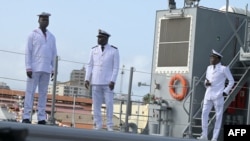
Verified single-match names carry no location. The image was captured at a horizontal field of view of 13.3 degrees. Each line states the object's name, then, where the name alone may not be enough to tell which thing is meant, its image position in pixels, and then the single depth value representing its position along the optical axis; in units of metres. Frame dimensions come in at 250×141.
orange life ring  20.01
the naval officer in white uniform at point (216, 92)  16.93
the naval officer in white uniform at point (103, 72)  14.73
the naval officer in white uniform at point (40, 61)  13.11
